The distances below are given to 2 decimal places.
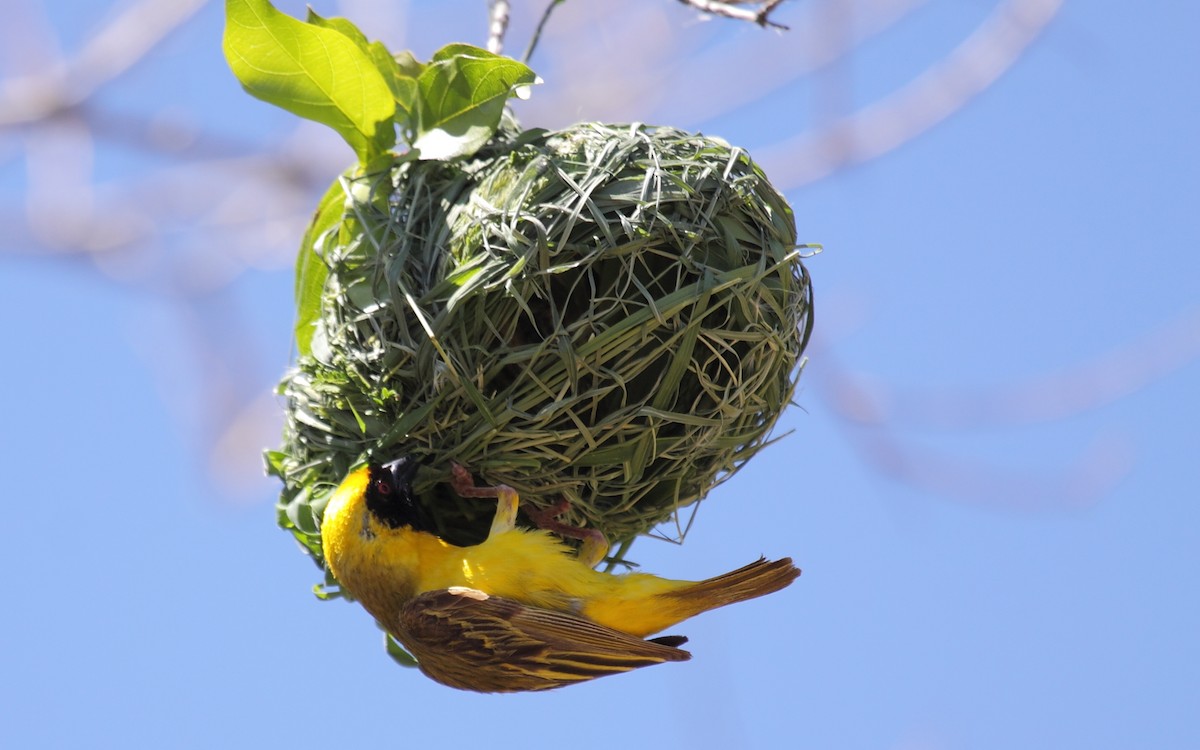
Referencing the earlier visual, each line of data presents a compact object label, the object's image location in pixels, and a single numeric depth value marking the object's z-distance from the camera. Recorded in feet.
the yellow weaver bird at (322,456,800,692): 15.57
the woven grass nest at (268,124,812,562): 13.84
